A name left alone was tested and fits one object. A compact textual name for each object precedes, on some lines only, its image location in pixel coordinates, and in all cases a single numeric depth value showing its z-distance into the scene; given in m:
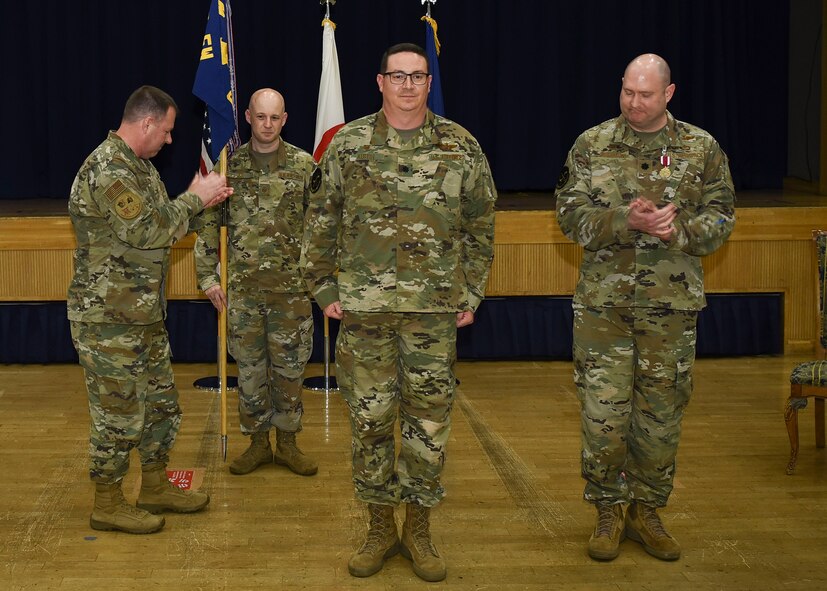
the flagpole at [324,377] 6.98
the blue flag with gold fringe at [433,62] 7.26
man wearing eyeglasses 3.89
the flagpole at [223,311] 5.27
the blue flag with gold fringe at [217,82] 5.52
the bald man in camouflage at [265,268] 5.21
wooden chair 5.34
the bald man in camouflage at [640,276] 4.04
